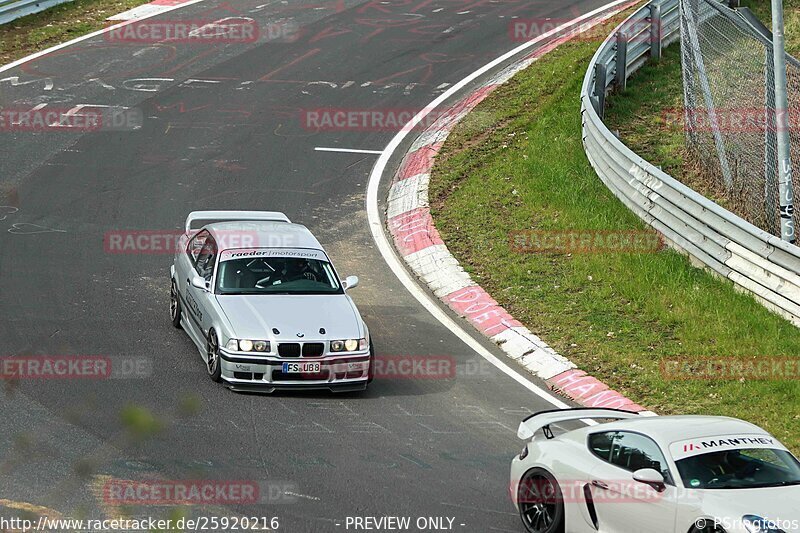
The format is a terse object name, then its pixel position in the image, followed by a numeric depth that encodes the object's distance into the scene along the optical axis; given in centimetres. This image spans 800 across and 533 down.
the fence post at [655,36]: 2452
